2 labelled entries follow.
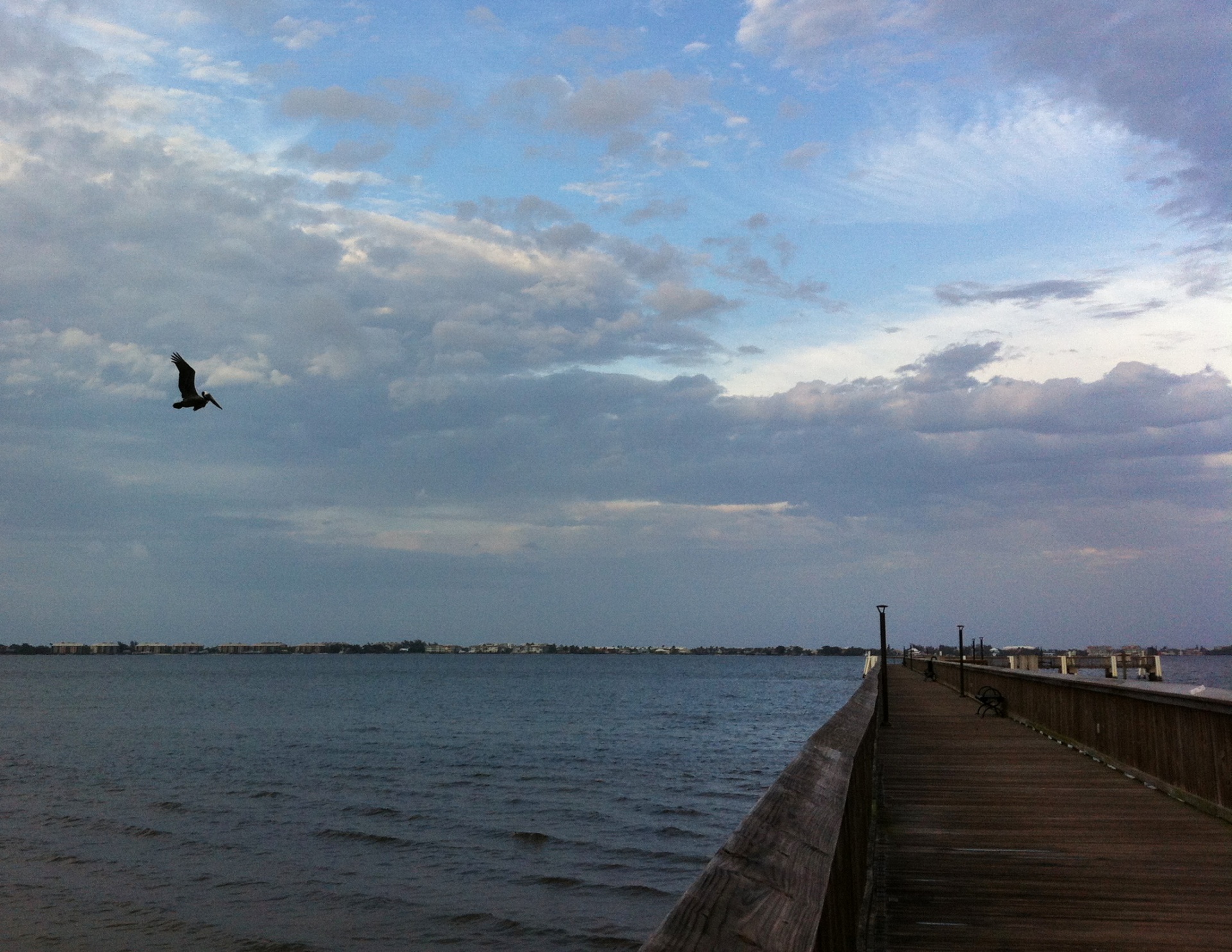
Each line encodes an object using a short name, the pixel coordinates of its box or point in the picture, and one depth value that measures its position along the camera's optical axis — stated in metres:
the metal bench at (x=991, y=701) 21.92
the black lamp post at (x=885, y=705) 18.00
